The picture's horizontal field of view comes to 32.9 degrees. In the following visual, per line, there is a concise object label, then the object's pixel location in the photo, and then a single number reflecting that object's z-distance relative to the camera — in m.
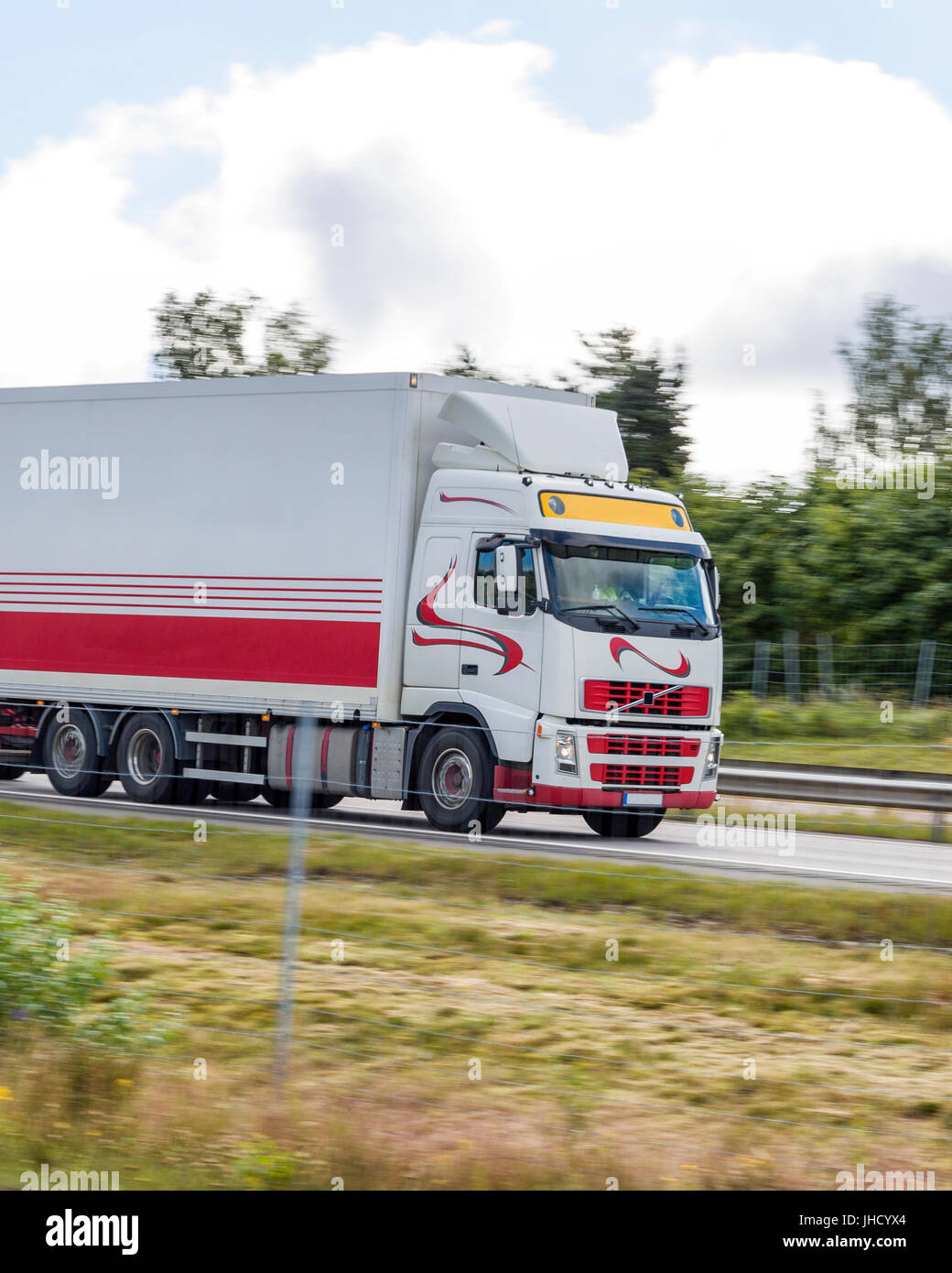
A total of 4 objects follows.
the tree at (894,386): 43.47
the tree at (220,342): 49.83
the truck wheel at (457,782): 14.25
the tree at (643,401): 43.19
